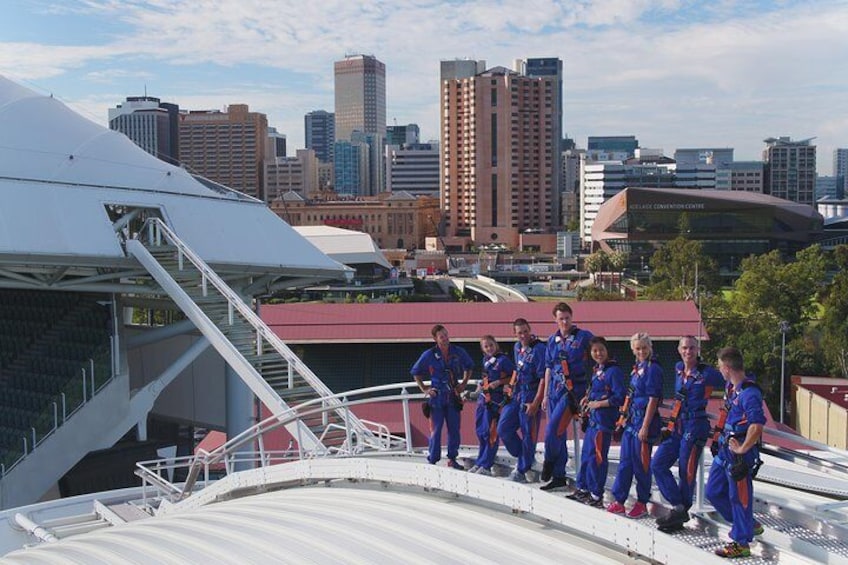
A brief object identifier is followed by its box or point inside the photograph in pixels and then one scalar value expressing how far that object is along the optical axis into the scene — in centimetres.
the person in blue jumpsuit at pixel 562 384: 756
